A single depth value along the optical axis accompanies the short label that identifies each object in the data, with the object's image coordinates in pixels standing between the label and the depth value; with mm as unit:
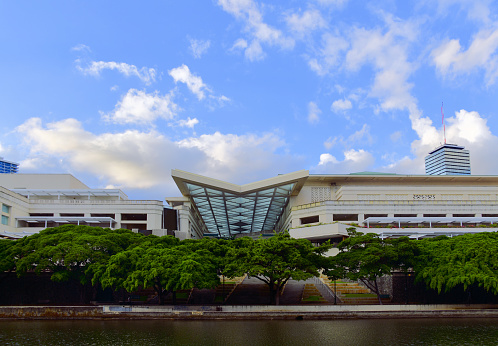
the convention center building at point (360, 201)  54781
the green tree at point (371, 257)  34522
